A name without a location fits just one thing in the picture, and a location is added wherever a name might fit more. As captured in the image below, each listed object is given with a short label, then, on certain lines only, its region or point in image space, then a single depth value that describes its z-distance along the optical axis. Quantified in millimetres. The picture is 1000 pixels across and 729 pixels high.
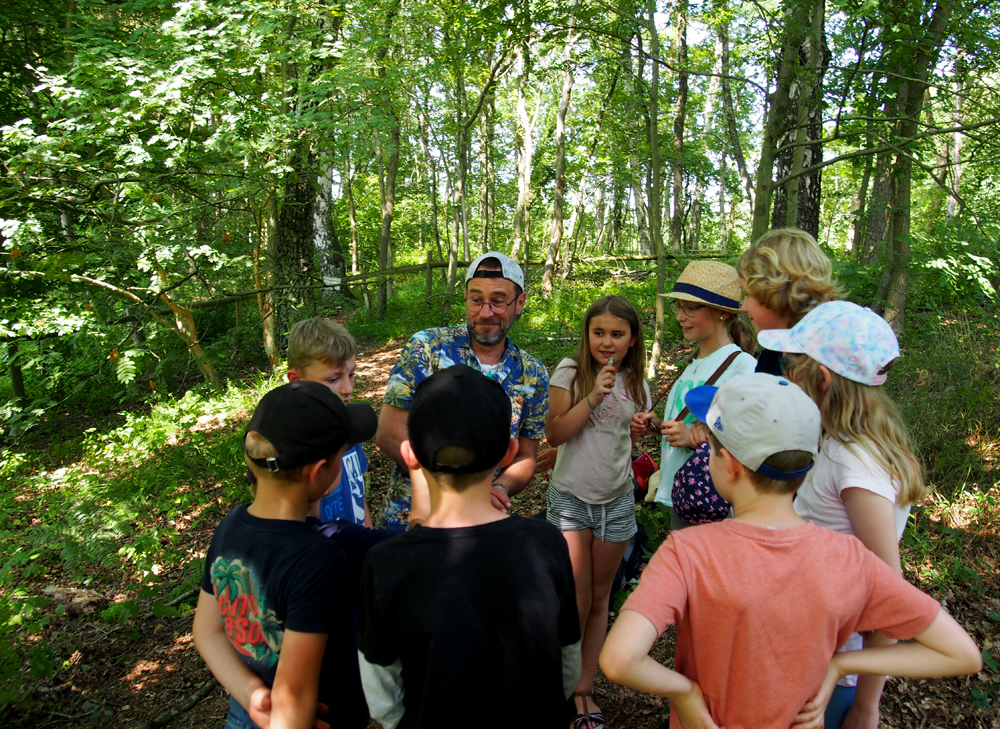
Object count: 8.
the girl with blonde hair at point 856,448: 1582
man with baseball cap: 2426
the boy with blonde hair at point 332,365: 2400
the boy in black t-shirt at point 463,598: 1325
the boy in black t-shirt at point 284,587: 1461
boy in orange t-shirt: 1318
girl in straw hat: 2547
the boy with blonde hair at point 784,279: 2066
